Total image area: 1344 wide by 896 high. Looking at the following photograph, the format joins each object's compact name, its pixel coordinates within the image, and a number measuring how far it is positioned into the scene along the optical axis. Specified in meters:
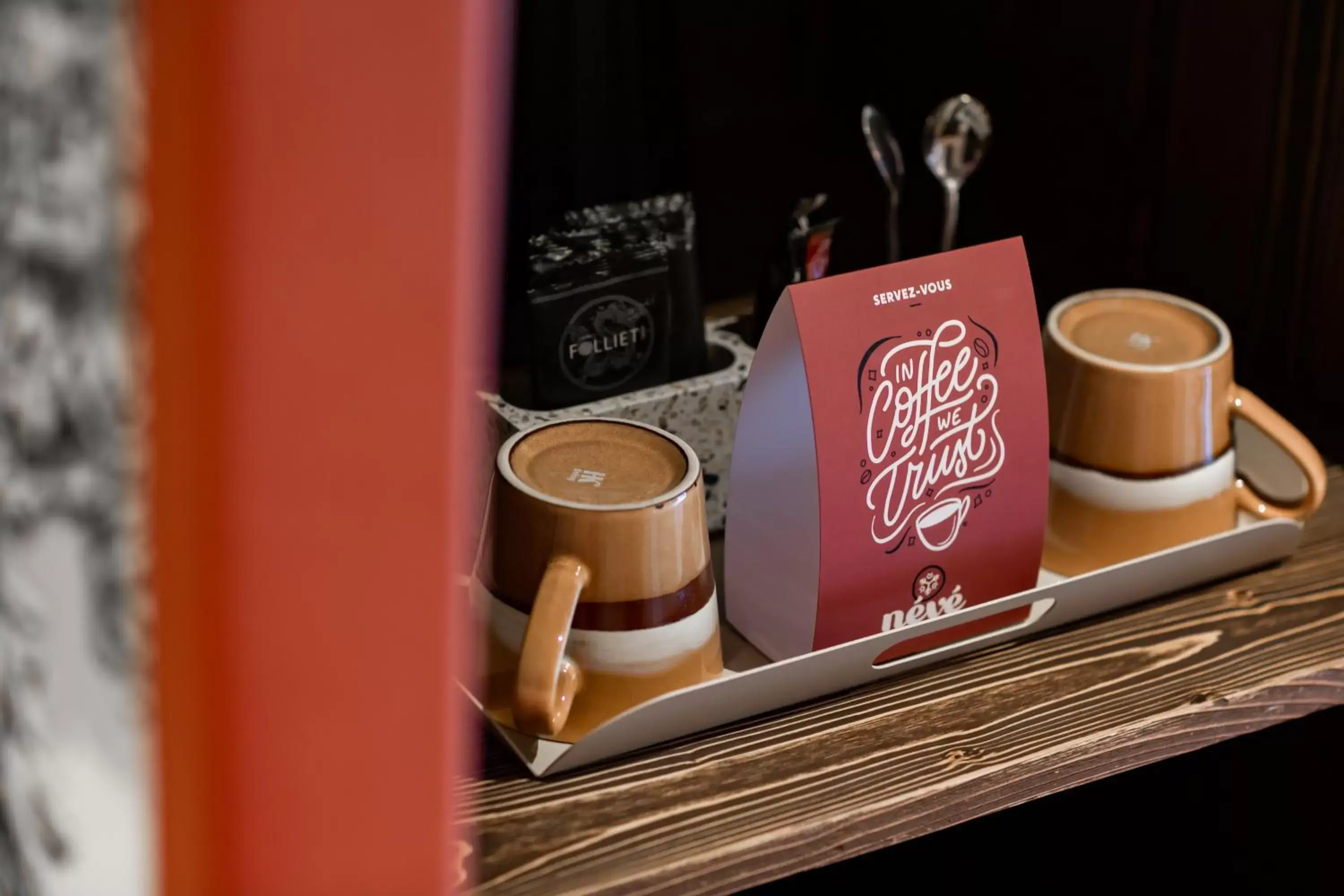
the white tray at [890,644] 1.11
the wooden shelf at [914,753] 1.08
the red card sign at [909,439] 1.12
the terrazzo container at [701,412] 1.20
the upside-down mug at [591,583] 1.10
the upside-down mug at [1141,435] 1.20
